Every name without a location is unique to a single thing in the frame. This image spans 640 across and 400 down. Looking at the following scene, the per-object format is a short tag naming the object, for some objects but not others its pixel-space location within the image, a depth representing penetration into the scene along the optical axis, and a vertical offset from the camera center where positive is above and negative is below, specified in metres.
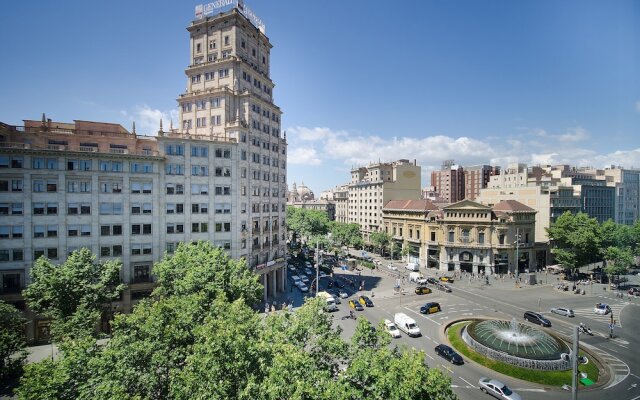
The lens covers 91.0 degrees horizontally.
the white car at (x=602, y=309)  54.97 -20.73
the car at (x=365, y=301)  59.69 -21.03
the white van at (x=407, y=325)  45.81 -20.07
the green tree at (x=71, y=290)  34.01 -11.46
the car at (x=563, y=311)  53.84 -20.92
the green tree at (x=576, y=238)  74.94 -11.55
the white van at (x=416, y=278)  76.63 -21.18
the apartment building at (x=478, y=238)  85.12 -13.02
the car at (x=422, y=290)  67.06 -21.04
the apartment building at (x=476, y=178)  177.25 +8.21
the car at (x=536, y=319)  49.81 -20.67
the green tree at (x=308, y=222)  110.38 -10.98
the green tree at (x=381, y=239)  108.00 -16.19
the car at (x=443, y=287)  69.61 -21.72
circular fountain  37.03 -19.75
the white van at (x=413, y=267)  88.52 -21.17
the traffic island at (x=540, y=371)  34.09 -20.69
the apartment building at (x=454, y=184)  190.75 +4.69
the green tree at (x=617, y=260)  69.31 -15.72
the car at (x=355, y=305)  57.97 -21.14
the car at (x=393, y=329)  45.31 -20.30
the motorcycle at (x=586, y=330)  46.80 -20.95
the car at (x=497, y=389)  30.50 -19.74
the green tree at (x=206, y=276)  36.03 -10.22
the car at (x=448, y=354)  38.12 -20.21
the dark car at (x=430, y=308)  55.31 -20.64
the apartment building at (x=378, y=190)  125.62 +0.77
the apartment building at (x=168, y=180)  45.06 +2.09
